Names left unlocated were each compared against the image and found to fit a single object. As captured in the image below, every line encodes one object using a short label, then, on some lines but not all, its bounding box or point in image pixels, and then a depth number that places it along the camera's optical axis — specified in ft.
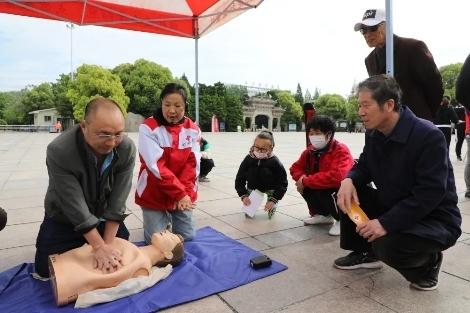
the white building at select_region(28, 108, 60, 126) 183.73
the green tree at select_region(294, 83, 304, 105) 288.32
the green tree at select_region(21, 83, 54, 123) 190.80
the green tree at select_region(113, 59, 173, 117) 146.82
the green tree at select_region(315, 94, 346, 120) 251.68
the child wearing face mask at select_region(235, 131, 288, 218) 14.02
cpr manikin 7.39
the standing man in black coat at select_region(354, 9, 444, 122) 11.07
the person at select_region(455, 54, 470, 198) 8.34
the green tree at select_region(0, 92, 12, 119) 223.24
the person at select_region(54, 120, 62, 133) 133.98
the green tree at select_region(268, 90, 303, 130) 246.27
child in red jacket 11.89
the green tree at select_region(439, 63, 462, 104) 182.63
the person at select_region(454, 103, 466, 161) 33.26
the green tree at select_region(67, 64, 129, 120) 135.85
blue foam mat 7.37
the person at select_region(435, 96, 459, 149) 32.71
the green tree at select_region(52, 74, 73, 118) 155.12
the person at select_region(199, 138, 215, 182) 22.61
